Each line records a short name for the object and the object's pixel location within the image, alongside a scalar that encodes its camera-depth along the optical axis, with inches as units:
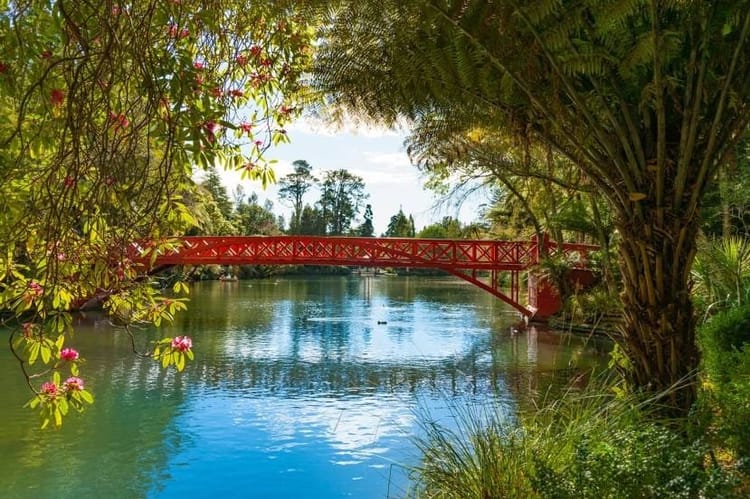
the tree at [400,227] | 2156.7
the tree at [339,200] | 2223.2
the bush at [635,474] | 76.2
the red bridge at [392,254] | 665.0
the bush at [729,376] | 100.6
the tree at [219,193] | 1512.1
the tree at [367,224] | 2347.4
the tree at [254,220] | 1639.0
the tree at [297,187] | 2171.0
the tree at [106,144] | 70.3
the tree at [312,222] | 2144.4
